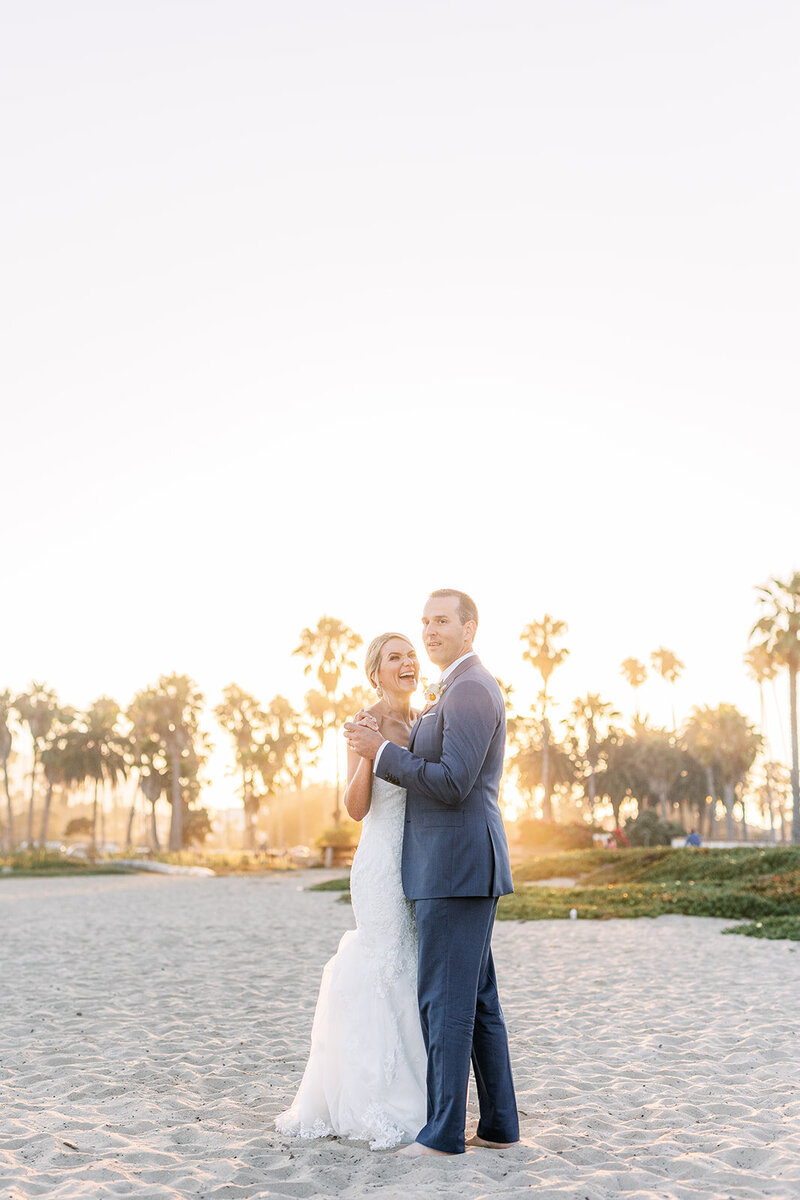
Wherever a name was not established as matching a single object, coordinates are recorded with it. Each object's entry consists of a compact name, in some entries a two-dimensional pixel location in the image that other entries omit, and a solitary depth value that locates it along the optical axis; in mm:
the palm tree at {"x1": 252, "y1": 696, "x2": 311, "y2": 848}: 62750
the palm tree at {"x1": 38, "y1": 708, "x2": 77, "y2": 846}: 58944
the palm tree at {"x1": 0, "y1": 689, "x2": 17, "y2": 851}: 56156
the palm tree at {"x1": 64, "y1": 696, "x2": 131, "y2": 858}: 60250
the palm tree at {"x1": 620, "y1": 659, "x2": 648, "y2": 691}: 68188
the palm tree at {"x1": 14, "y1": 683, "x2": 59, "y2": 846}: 57000
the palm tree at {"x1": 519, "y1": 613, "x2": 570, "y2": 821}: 52938
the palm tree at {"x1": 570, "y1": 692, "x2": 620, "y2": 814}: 62406
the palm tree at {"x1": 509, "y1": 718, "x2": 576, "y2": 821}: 64750
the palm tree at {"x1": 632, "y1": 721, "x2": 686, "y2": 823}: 59344
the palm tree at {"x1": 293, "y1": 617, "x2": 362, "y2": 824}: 47750
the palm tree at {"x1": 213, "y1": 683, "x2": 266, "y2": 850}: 61531
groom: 3912
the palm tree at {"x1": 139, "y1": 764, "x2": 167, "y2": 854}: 58469
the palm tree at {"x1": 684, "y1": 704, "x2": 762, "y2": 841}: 52375
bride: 4160
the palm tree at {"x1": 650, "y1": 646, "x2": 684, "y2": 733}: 65688
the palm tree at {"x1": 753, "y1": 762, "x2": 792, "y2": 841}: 94506
